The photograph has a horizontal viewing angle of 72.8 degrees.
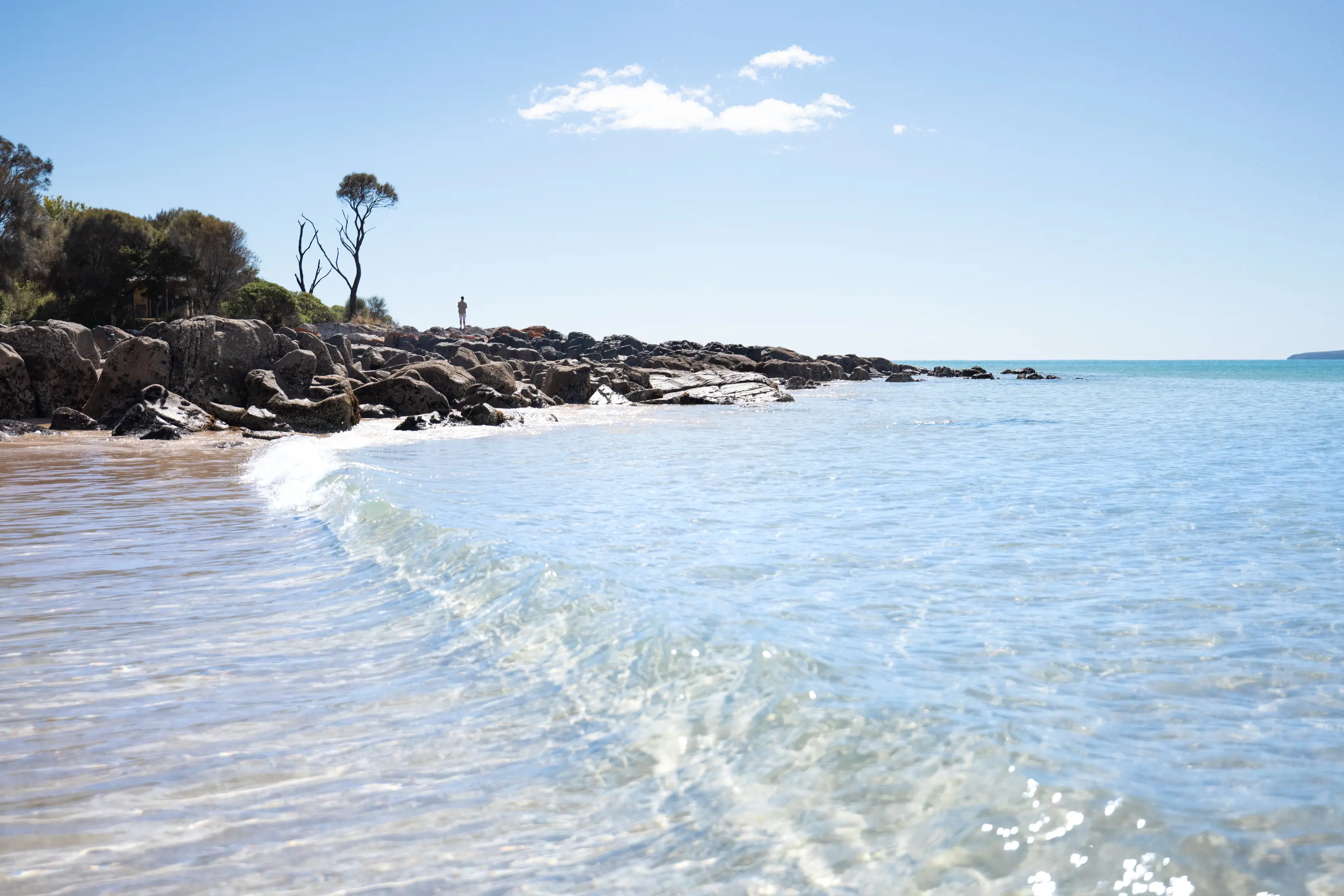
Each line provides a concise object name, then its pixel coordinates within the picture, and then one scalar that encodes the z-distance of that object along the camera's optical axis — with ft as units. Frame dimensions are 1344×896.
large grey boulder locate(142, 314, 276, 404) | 58.85
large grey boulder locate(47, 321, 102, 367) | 59.21
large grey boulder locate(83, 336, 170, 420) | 57.21
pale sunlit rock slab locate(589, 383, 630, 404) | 91.81
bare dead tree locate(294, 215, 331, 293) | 181.37
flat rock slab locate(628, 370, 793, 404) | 97.14
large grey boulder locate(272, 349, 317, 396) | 62.69
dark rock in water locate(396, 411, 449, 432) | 57.21
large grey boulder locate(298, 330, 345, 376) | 66.33
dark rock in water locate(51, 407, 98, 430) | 52.80
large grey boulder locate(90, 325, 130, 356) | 87.76
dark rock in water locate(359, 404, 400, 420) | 63.16
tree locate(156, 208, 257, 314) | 152.05
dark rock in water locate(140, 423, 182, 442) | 48.60
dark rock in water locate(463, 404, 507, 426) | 61.98
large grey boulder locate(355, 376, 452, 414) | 66.33
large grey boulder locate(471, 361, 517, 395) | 78.69
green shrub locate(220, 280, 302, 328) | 132.36
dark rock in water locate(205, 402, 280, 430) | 53.62
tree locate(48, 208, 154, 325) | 143.54
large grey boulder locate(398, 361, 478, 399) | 70.69
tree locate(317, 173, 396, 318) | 174.91
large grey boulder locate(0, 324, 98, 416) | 55.62
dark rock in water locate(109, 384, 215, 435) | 49.88
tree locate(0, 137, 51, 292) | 123.85
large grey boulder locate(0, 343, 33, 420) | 53.93
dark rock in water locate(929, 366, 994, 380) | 218.59
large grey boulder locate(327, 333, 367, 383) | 73.05
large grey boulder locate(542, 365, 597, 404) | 90.84
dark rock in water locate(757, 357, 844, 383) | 152.76
